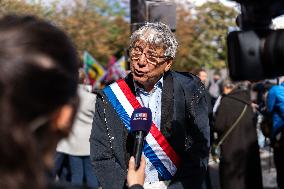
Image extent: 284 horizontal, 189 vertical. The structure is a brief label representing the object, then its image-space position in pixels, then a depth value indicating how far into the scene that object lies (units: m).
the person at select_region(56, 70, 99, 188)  9.13
